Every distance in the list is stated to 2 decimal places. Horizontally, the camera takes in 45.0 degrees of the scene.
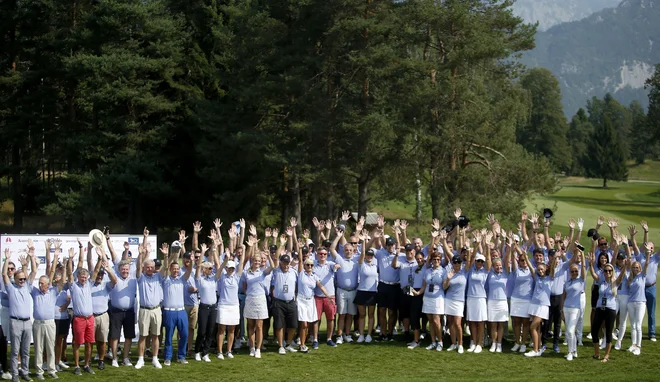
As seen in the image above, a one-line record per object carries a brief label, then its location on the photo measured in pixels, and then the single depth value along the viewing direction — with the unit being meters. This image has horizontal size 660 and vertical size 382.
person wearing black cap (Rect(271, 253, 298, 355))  15.29
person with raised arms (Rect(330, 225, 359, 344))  16.20
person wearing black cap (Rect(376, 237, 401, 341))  16.30
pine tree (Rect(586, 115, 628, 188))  91.50
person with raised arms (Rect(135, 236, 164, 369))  14.09
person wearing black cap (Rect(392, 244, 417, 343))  16.19
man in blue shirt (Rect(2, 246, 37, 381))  12.94
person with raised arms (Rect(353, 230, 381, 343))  16.11
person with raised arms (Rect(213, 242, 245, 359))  14.79
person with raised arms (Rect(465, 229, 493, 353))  15.33
